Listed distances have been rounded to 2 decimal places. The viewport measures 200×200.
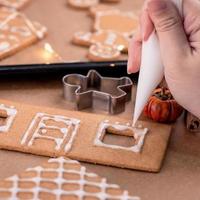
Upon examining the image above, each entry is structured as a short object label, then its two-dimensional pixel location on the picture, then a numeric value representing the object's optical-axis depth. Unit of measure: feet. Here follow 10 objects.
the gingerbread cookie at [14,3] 2.87
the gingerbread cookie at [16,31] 2.56
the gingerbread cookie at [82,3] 2.92
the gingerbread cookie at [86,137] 2.06
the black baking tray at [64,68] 2.37
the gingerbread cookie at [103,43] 2.54
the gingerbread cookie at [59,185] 1.92
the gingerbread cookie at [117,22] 2.75
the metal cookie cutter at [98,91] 2.27
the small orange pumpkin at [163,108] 2.19
